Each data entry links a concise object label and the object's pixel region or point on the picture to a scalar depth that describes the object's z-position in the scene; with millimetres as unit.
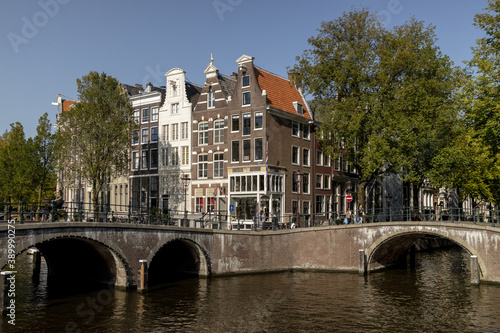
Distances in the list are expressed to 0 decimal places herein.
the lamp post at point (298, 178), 43562
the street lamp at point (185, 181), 47112
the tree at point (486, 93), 32019
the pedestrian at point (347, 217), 38062
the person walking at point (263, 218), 37075
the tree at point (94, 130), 40562
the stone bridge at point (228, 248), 27531
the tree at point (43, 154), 47656
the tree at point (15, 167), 46781
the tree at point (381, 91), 39500
